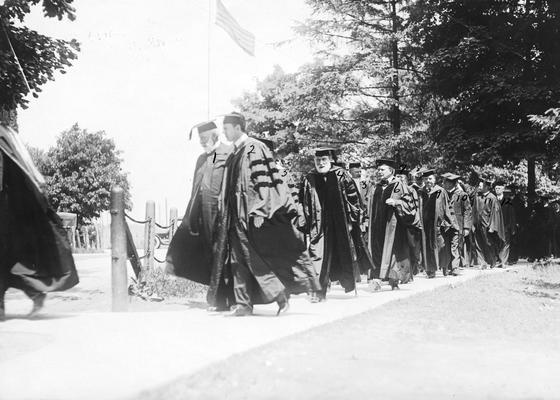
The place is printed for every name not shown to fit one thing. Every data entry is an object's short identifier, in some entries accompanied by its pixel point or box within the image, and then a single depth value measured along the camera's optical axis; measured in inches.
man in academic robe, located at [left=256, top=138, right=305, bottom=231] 384.3
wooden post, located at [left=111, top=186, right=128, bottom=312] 331.0
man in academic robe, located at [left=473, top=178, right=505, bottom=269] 756.6
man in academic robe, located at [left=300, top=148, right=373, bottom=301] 406.6
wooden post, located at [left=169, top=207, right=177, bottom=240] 629.4
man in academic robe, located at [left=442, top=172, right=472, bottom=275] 627.2
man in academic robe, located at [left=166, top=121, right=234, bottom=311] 333.7
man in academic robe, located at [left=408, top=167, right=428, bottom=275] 492.7
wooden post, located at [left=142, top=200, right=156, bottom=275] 506.6
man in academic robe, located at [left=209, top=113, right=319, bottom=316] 292.7
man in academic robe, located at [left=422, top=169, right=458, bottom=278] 613.2
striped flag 530.3
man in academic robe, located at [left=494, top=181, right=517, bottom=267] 813.9
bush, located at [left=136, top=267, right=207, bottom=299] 431.9
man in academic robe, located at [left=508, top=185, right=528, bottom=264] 881.9
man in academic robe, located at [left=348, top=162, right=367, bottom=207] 588.1
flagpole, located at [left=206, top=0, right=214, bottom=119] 429.8
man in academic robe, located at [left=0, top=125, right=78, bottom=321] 259.3
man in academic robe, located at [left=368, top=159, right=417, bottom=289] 470.0
